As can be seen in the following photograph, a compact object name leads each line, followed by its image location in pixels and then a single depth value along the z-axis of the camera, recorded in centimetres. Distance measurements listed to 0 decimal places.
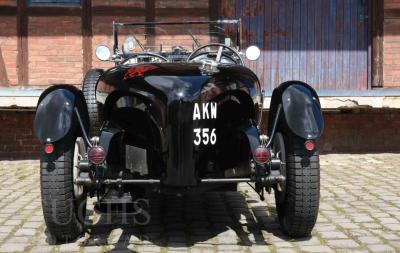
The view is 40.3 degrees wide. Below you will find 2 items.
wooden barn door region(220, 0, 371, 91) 780
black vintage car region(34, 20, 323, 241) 319
